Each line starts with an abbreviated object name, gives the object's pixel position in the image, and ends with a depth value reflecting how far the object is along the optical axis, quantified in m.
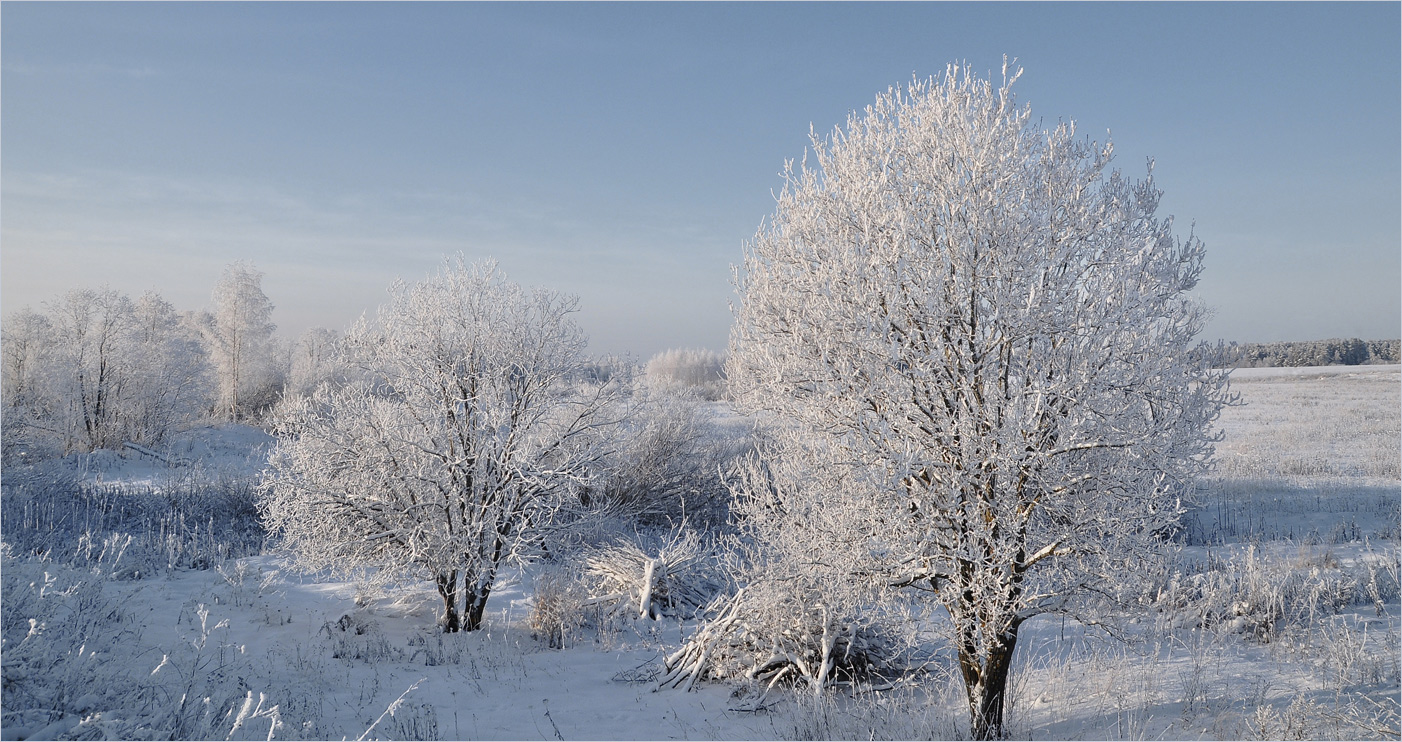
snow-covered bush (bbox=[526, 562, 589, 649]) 7.85
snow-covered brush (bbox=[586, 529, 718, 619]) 8.78
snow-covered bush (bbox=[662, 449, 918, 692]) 4.74
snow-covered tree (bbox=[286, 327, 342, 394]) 30.22
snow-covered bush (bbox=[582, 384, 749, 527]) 13.61
